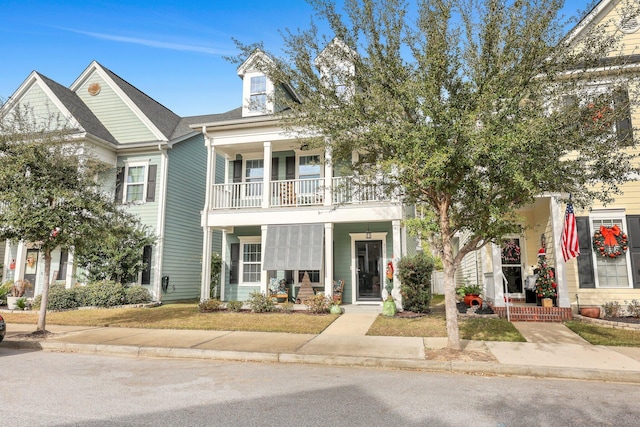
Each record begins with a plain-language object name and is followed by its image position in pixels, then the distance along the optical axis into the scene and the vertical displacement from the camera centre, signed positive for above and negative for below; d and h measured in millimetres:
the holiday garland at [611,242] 10641 +679
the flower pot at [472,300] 12570 -1064
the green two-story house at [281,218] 13406 +1717
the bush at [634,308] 10188 -1073
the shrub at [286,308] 12707 -1324
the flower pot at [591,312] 10367 -1189
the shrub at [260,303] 12547 -1171
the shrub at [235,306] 12774 -1264
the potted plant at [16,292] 14328 -942
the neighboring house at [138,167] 16031 +4326
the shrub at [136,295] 14531 -1030
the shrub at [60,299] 13609 -1106
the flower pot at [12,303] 14266 -1301
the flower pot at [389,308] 11359 -1191
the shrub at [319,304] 12164 -1141
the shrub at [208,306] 12836 -1267
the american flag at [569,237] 9633 +742
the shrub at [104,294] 14055 -982
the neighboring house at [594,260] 10562 +192
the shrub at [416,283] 11680 -479
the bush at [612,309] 10320 -1105
